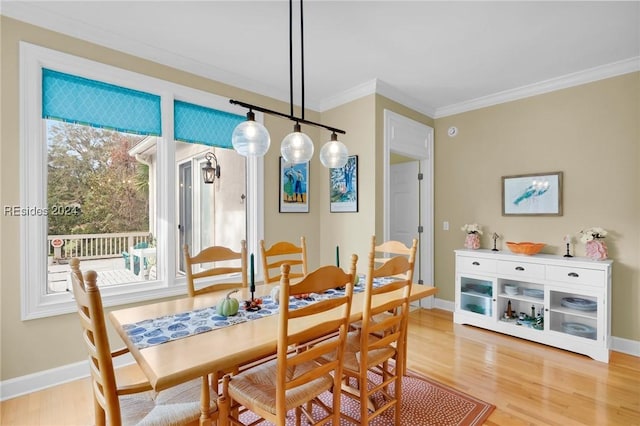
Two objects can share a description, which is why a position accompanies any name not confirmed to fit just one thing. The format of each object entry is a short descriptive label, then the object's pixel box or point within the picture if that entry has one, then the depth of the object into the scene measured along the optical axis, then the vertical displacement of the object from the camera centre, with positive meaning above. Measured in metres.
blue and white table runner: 1.38 -0.54
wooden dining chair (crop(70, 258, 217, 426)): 1.09 -0.72
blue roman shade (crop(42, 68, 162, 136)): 2.32 +0.86
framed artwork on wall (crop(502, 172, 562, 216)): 3.33 +0.17
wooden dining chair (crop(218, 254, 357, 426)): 1.26 -0.71
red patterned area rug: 1.98 -1.32
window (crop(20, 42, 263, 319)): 2.25 +0.32
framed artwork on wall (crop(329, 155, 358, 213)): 3.65 +0.28
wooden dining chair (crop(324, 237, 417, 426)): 1.63 -0.73
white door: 4.39 +0.13
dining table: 1.11 -0.55
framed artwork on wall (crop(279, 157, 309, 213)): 3.69 +0.29
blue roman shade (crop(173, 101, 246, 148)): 2.99 +0.87
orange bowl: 3.25 -0.39
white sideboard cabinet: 2.82 -0.89
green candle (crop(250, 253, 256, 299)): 1.79 -0.42
